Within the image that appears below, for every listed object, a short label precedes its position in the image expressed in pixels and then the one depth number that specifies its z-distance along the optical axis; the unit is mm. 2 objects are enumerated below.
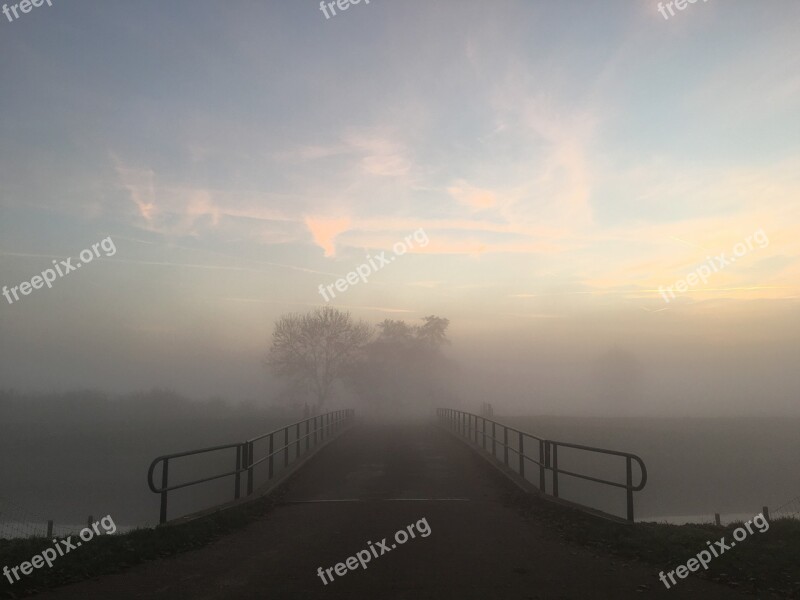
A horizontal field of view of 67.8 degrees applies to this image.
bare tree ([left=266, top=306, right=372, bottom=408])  59844
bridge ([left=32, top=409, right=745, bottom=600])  6551
